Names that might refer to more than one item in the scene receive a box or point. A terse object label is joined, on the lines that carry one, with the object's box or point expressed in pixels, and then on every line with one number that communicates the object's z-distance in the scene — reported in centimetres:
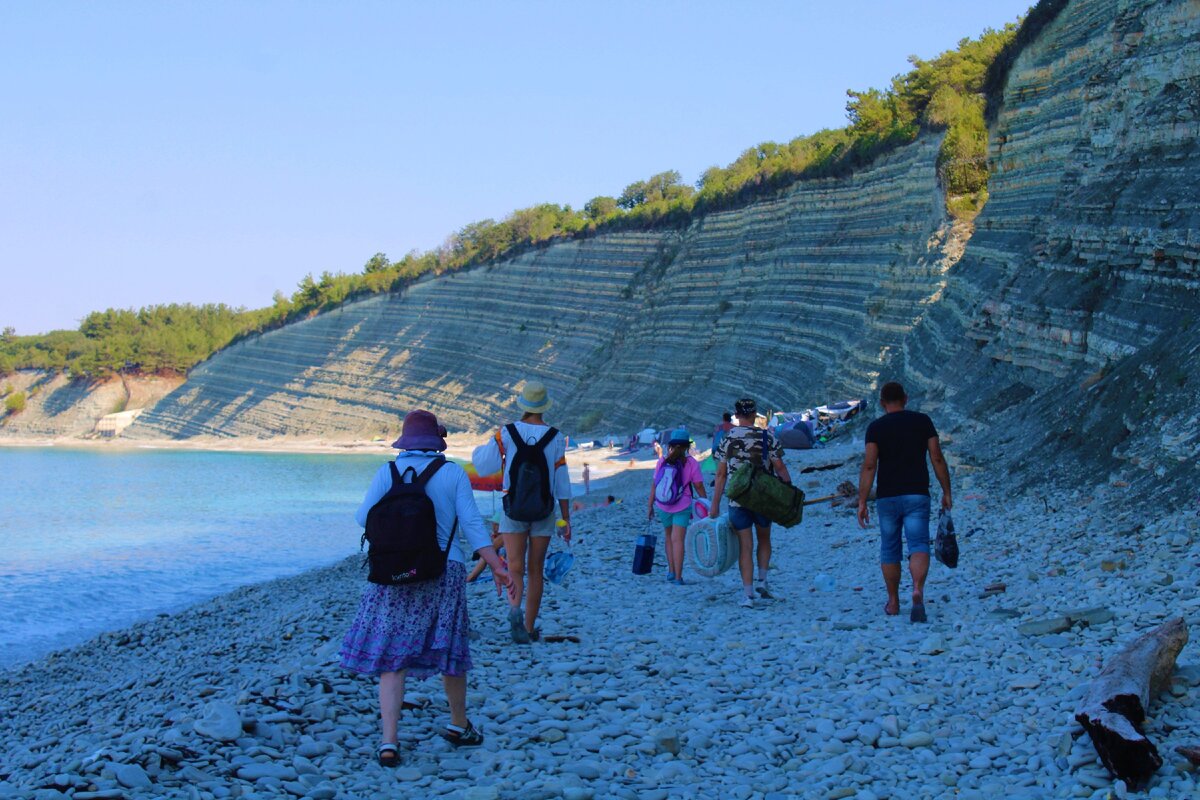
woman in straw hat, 691
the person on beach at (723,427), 1145
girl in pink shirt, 959
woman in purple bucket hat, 501
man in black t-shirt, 732
